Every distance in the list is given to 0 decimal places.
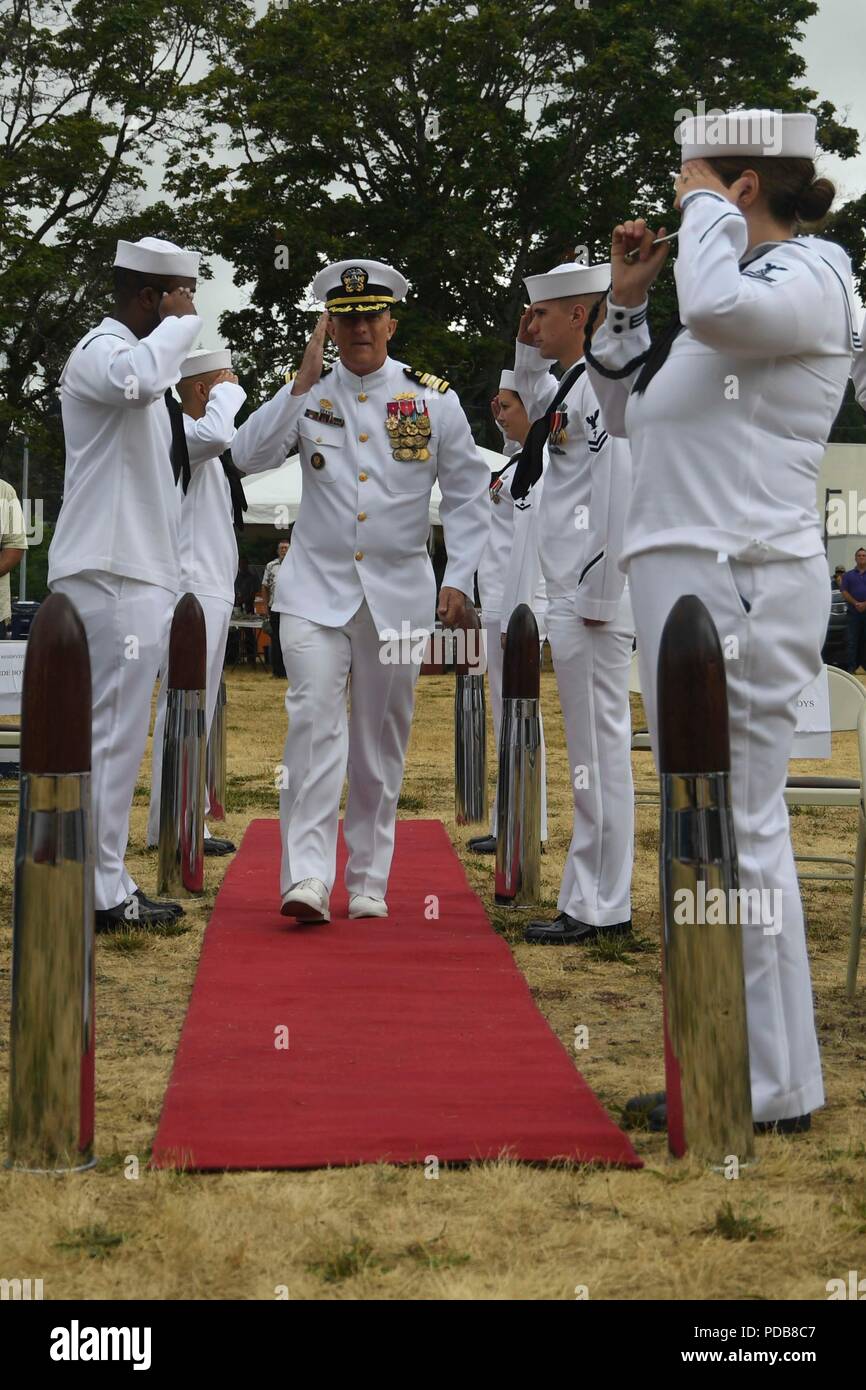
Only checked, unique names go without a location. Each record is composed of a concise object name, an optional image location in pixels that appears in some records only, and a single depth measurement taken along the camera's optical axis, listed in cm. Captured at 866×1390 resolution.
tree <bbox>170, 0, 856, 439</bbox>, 3269
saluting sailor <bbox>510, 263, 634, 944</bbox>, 709
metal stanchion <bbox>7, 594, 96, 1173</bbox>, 402
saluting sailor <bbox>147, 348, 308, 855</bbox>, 940
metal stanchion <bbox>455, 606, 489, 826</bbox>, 1113
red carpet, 427
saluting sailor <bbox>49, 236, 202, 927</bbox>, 709
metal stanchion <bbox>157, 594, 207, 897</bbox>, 818
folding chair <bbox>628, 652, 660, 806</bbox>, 795
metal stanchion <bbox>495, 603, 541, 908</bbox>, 810
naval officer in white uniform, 711
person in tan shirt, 1175
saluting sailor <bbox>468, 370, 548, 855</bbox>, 966
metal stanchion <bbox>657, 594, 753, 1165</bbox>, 397
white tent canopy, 2614
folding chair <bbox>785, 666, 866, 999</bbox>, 620
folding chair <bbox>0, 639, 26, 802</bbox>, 926
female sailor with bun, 437
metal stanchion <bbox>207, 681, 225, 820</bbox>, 1090
